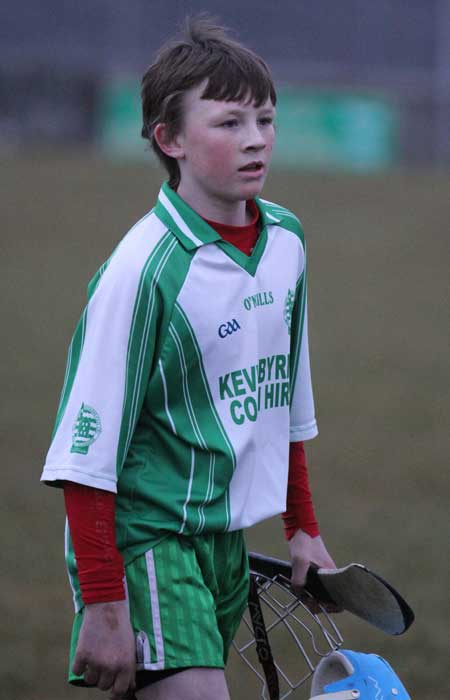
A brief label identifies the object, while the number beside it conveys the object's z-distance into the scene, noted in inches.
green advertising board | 2797.7
